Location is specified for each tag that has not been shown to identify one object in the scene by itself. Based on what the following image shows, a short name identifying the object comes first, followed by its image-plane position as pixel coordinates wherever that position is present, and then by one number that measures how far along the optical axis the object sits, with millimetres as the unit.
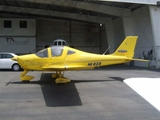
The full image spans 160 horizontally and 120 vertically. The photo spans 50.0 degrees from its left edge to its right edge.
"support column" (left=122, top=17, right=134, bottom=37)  23345
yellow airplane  8801
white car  15481
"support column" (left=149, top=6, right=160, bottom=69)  18394
